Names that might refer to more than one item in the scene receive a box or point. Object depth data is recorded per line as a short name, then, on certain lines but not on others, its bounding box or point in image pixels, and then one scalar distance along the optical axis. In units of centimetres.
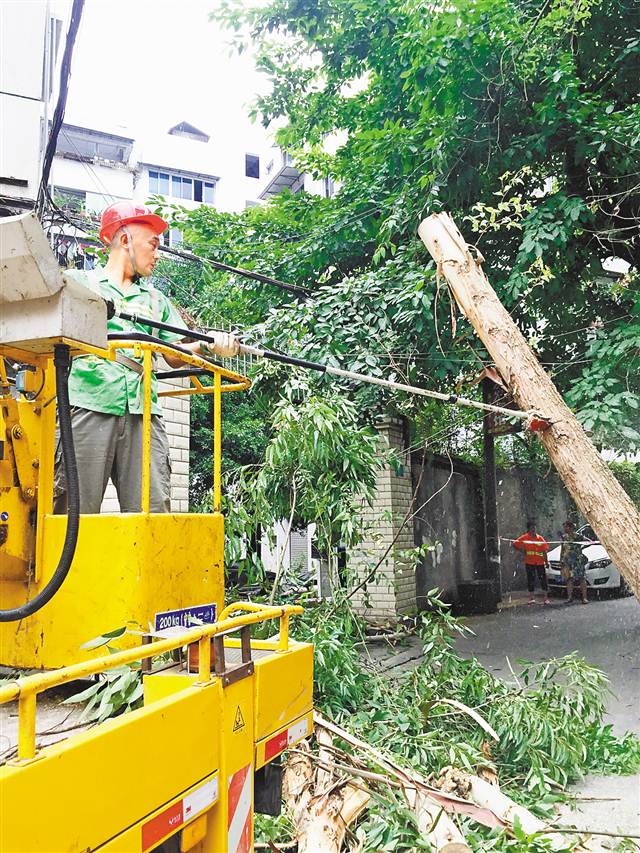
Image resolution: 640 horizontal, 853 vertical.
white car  1398
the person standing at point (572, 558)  1355
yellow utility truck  149
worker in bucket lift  301
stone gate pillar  874
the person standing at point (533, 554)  1442
